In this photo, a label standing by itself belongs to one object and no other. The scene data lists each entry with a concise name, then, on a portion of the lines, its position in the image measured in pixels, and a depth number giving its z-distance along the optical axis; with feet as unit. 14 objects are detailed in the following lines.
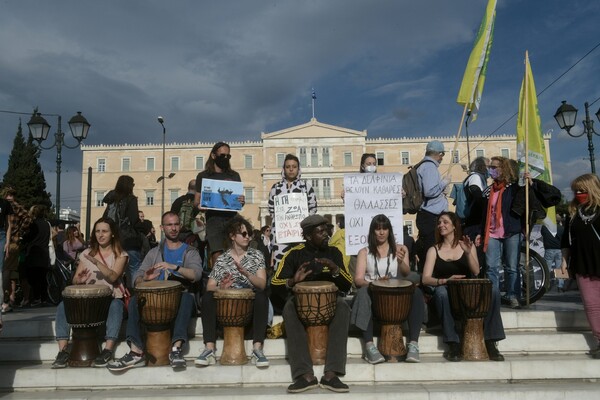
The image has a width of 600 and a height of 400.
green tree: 132.26
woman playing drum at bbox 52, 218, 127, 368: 15.24
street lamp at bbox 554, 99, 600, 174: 40.04
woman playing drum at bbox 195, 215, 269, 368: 15.05
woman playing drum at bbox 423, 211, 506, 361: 15.01
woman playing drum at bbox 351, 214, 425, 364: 15.17
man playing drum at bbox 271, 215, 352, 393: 13.67
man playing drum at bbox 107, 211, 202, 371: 14.51
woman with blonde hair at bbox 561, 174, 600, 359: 15.40
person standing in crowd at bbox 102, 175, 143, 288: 19.99
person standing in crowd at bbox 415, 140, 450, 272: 18.66
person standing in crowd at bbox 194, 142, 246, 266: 19.10
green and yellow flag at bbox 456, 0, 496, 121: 21.42
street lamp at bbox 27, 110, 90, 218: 41.47
